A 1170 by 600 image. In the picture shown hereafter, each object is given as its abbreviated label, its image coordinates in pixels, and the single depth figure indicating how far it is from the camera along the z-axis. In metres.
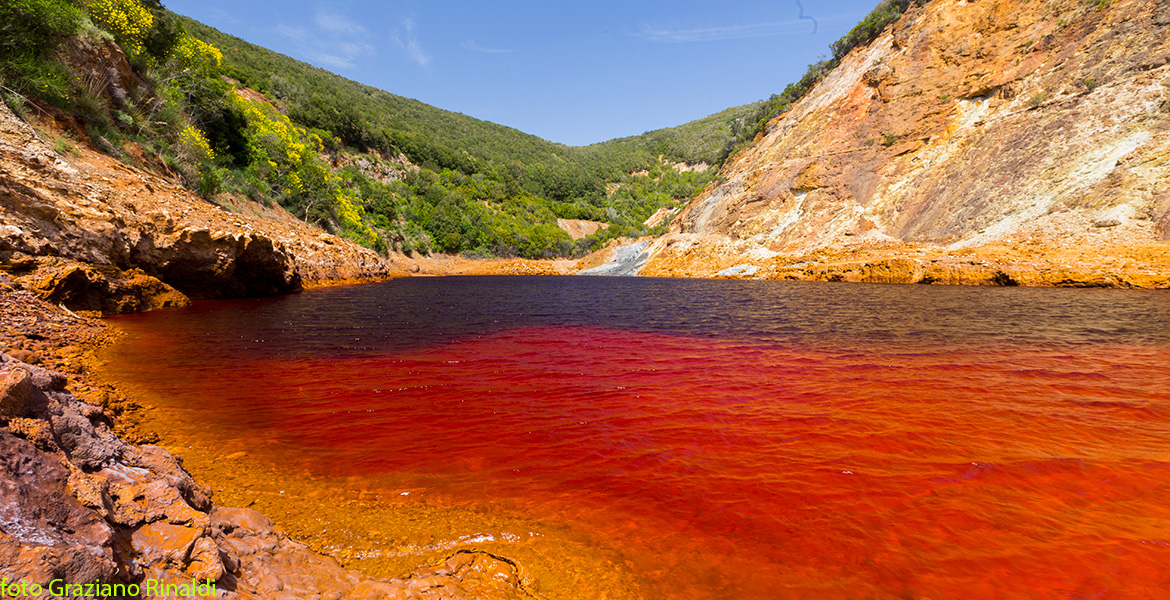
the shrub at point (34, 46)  13.88
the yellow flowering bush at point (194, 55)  25.77
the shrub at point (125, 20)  19.08
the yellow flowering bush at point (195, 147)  21.87
